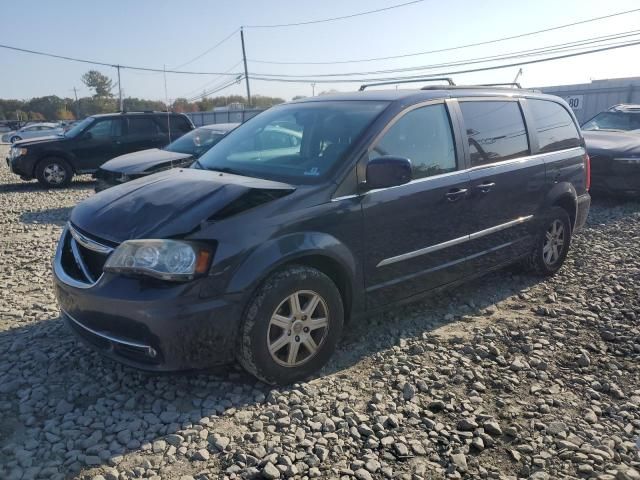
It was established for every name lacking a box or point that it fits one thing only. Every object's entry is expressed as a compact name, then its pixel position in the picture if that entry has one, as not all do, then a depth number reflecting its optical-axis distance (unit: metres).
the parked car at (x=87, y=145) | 12.23
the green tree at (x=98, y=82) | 90.12
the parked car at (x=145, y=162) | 8.66
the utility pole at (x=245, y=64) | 44.92
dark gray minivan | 2.95
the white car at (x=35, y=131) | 31.68
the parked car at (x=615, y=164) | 8.92
